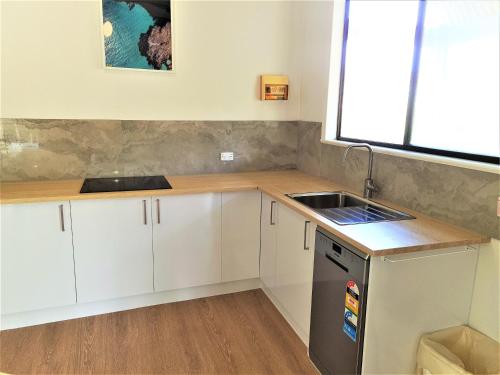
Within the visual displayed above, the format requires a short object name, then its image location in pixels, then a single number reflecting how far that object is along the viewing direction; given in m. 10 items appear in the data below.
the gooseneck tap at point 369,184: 2.38
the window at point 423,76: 1.90
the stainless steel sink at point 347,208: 2.00
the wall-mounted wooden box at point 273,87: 3.15
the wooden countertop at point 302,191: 1.64
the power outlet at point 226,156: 3.17
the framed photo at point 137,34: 2.68
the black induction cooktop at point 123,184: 2.50
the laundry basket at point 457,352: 1.64
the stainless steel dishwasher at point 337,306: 1.67
